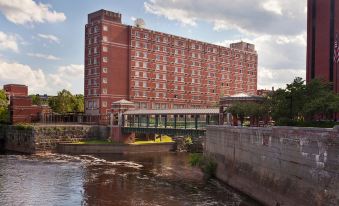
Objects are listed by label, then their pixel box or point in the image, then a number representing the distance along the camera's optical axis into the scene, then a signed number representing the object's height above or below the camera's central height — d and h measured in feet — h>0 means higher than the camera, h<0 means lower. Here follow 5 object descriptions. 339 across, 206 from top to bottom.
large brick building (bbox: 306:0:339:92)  185.48 +38.15
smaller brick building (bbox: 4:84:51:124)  310.74 +2.24
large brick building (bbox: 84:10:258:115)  333.83 +44.37
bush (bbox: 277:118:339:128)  139.64 -2.23
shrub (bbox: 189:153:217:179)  160.97 -20.31
